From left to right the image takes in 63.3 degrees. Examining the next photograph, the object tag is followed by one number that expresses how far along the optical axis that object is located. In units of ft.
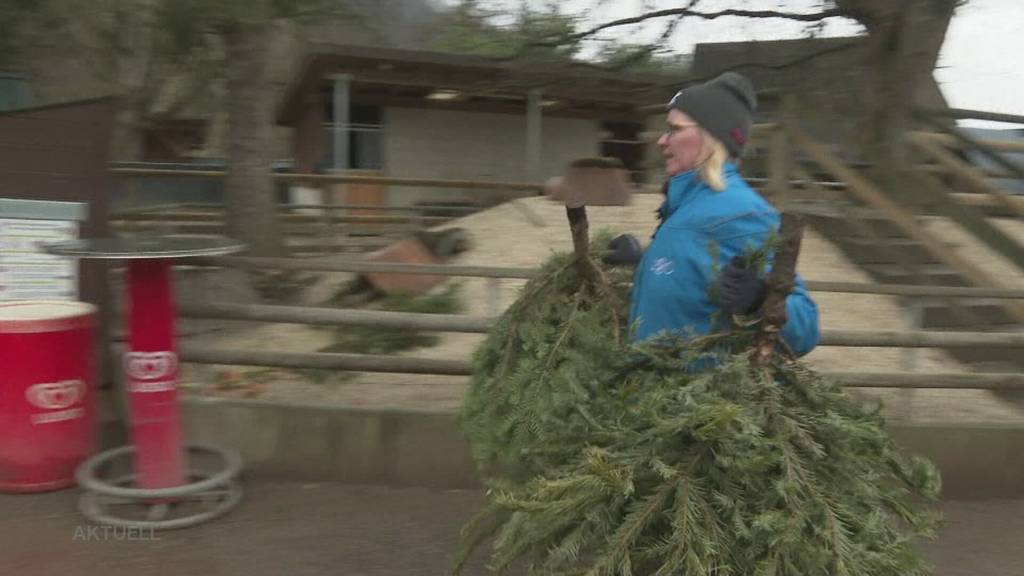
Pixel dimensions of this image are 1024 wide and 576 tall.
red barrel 12.88
